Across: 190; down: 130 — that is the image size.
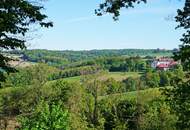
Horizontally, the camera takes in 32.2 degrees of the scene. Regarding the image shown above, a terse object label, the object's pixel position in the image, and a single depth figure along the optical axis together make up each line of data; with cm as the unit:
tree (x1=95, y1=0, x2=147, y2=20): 910
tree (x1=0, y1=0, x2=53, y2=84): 1173
